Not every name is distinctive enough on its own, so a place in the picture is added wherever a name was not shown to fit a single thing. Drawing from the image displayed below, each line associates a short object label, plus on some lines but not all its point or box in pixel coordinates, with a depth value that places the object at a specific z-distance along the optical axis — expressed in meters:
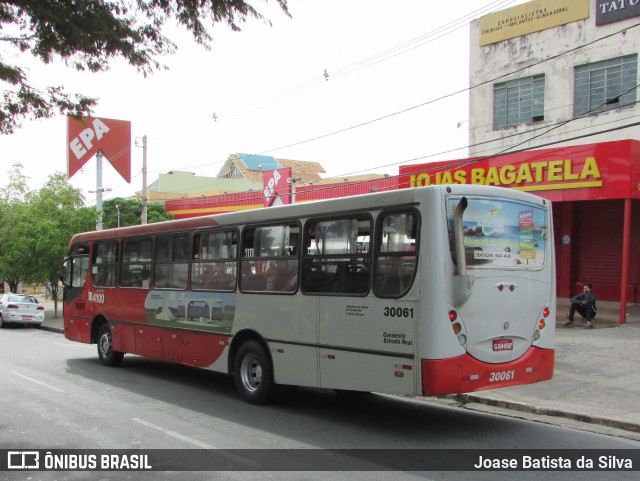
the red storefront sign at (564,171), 16.53
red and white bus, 7.01
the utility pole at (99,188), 29.76
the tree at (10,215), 29.03
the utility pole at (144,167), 29.93
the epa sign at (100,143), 32.72
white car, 25.38
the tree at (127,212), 46.25
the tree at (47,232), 27.88
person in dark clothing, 16.23
